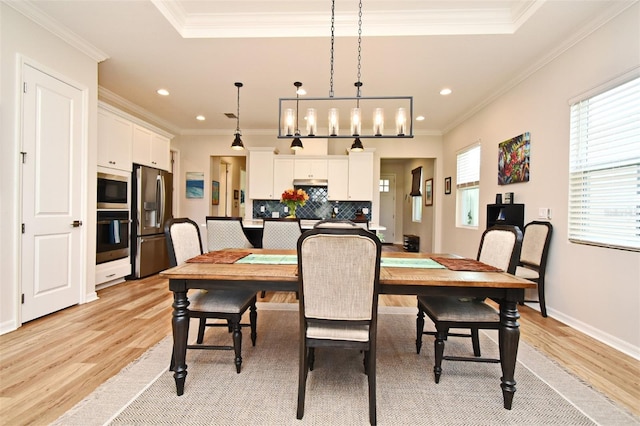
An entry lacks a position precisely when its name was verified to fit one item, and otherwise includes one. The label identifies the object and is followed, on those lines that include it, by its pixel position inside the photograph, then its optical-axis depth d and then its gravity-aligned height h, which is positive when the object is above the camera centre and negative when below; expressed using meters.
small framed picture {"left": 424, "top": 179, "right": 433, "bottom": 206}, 6.35 +0.44
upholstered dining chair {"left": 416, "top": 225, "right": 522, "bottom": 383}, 1.61 -0.60
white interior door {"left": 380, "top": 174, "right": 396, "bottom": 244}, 8.88 +0.16
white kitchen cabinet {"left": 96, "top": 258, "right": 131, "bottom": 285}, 3.45 -0.89
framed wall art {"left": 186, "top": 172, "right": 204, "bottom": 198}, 6.06 +0.52
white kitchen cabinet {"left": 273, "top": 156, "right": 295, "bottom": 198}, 5.74 +0.70
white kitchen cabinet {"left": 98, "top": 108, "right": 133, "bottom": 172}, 3.47 +0.84
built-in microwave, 3.45 +0.16
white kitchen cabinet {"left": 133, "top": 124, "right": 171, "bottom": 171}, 4.05 +0.89
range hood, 5.77 +0.56
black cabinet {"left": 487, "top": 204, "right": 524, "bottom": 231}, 3.33 -0.02
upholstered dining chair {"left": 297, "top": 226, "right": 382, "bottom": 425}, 1.28 -0.41
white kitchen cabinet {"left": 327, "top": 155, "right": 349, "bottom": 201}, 5.70 +0.74
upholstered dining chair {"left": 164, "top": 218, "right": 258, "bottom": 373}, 1.73 -0.62
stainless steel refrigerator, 4.00 -0.21
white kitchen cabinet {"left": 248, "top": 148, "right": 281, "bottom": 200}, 5.75 +0.71
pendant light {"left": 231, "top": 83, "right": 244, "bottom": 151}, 4.13 +0.95
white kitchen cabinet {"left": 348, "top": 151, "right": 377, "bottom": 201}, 5.64 +0.70
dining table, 1.46 -0.41
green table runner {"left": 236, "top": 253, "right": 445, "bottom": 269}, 1.84 -0.37
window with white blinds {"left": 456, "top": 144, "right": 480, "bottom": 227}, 4.55 +0.44
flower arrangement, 3.88 +0.14
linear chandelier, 2.28 +0.92
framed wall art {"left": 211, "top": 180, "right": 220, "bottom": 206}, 6.25 +0.32
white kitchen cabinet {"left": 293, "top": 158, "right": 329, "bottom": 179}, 5.71 +0.83
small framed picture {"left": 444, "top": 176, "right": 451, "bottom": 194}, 5.52 +0.53
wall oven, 3.44 -0.41
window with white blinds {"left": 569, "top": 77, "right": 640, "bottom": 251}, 2.12 +0.39
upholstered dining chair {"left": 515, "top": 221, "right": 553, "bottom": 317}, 2.81 -0.44
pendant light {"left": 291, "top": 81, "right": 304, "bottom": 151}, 3.77 +0.96
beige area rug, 1.41 -1.08
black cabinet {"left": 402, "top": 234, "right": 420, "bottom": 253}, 7.14 -0.86
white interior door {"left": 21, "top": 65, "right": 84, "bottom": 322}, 2.45 +0.08
